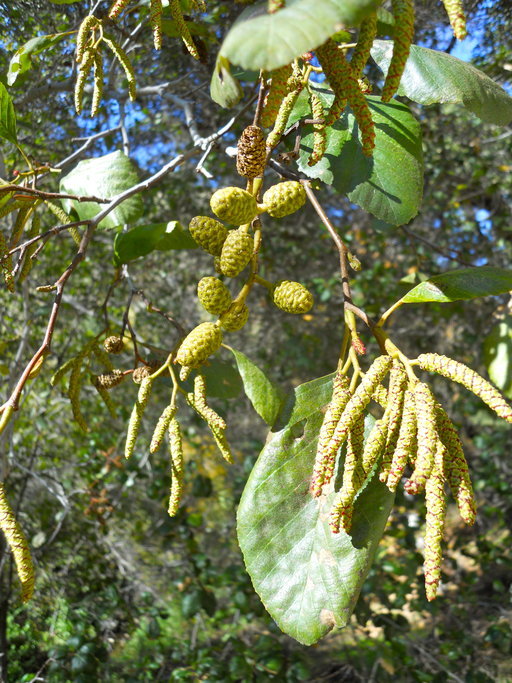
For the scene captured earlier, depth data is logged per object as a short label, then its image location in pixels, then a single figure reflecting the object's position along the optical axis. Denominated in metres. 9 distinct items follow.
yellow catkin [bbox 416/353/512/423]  0.22
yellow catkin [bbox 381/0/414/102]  0.22
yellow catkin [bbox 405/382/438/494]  0.22
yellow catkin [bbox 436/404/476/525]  0.23
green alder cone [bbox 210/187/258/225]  0.24
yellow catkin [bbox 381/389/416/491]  0.23
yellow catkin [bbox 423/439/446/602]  0.22
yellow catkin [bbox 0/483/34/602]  0.25
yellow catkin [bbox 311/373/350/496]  0.23
